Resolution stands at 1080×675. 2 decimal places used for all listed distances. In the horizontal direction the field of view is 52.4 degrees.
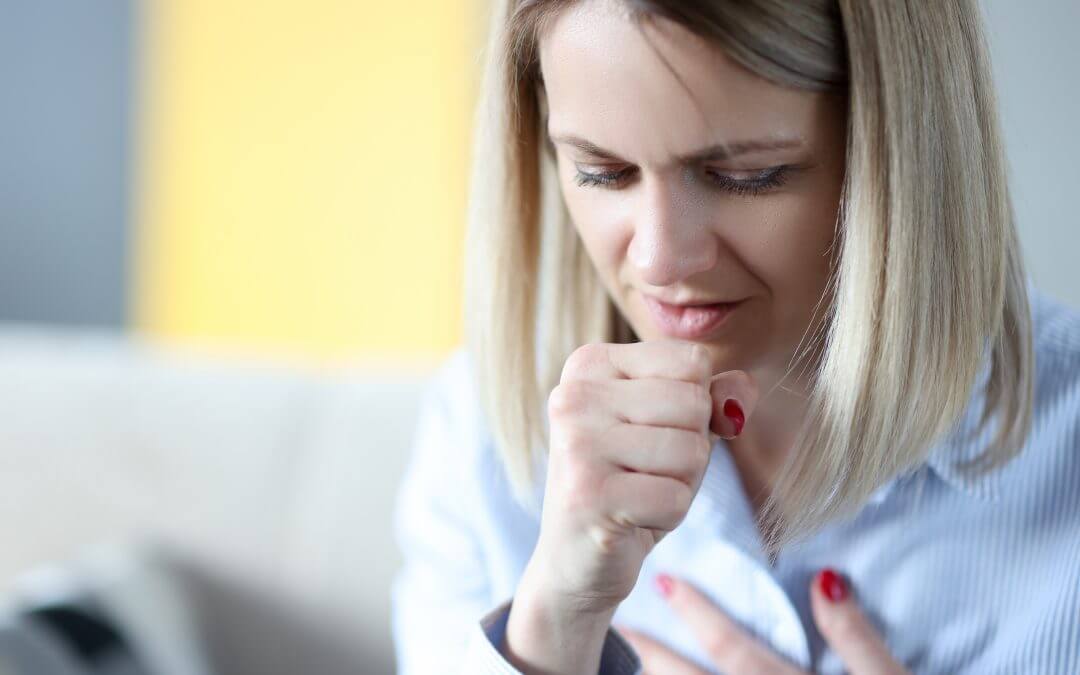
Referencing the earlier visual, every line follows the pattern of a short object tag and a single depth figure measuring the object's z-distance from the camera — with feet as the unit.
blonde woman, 2.41
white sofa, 5.15
